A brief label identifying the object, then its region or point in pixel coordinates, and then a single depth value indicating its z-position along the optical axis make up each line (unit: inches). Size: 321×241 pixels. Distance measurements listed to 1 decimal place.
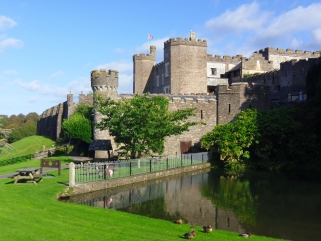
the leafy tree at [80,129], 1407.5
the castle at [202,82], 1444.4
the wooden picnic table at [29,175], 698.2
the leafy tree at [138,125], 967.6
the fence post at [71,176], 685.9
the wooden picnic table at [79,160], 1161.4
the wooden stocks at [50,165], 794.4
